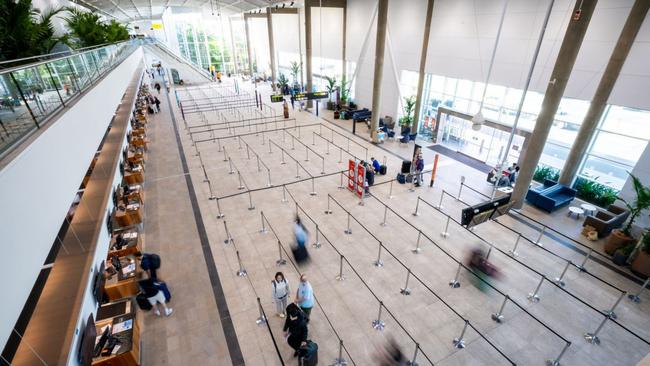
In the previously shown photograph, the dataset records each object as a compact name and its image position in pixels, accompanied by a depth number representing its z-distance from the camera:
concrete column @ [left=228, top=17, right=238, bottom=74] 44.38
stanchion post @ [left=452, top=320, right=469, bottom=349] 6.44
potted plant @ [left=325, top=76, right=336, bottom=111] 25.54
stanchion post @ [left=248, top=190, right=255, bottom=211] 11.48
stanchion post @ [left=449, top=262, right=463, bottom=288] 7.98
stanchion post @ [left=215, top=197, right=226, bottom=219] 11.01
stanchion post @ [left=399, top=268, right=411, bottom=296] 7.74
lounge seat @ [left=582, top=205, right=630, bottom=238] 9.91
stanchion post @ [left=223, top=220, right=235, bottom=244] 9.63
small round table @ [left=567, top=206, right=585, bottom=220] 10.83
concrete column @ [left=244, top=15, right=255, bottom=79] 41.28
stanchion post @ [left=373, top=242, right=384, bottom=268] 8.67
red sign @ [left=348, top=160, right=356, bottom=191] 12.30
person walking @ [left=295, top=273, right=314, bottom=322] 6.52
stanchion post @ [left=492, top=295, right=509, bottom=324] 7.04
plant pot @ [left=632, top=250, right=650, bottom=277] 8.27
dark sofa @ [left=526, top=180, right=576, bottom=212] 11.41
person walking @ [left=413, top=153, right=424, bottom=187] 13.15
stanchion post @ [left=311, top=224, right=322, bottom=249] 9.42
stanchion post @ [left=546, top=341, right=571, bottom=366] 6.08
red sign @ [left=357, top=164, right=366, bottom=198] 11.65
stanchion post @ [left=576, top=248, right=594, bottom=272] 8.35
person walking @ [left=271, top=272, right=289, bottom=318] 6.59
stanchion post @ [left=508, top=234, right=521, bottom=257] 9.06
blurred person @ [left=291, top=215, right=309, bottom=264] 8.88
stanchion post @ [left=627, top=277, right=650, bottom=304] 7.64
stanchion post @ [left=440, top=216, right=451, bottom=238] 9.88
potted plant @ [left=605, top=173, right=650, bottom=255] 8.63
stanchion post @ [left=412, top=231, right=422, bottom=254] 9.15
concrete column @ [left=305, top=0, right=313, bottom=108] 22.99
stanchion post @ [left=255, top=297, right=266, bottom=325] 6.96
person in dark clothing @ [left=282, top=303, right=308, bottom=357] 5.76
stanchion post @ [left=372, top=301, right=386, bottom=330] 6.80
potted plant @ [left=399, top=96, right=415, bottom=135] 19.42
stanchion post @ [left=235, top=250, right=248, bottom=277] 8.32
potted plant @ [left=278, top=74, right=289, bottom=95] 32.16
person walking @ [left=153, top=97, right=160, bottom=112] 26.78
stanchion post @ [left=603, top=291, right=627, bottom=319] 7.14
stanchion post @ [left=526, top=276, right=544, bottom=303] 7.62
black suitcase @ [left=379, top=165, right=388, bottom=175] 14.23
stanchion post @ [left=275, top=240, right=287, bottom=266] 8.70
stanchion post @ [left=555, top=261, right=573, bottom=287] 8.09
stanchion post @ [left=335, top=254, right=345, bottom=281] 8.17
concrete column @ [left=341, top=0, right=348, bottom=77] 23.48
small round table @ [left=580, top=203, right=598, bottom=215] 10.91
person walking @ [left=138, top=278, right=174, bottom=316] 6.79
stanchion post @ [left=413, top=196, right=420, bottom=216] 11.10
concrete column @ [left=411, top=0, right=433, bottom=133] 16.62
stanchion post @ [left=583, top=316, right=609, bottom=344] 6.57
